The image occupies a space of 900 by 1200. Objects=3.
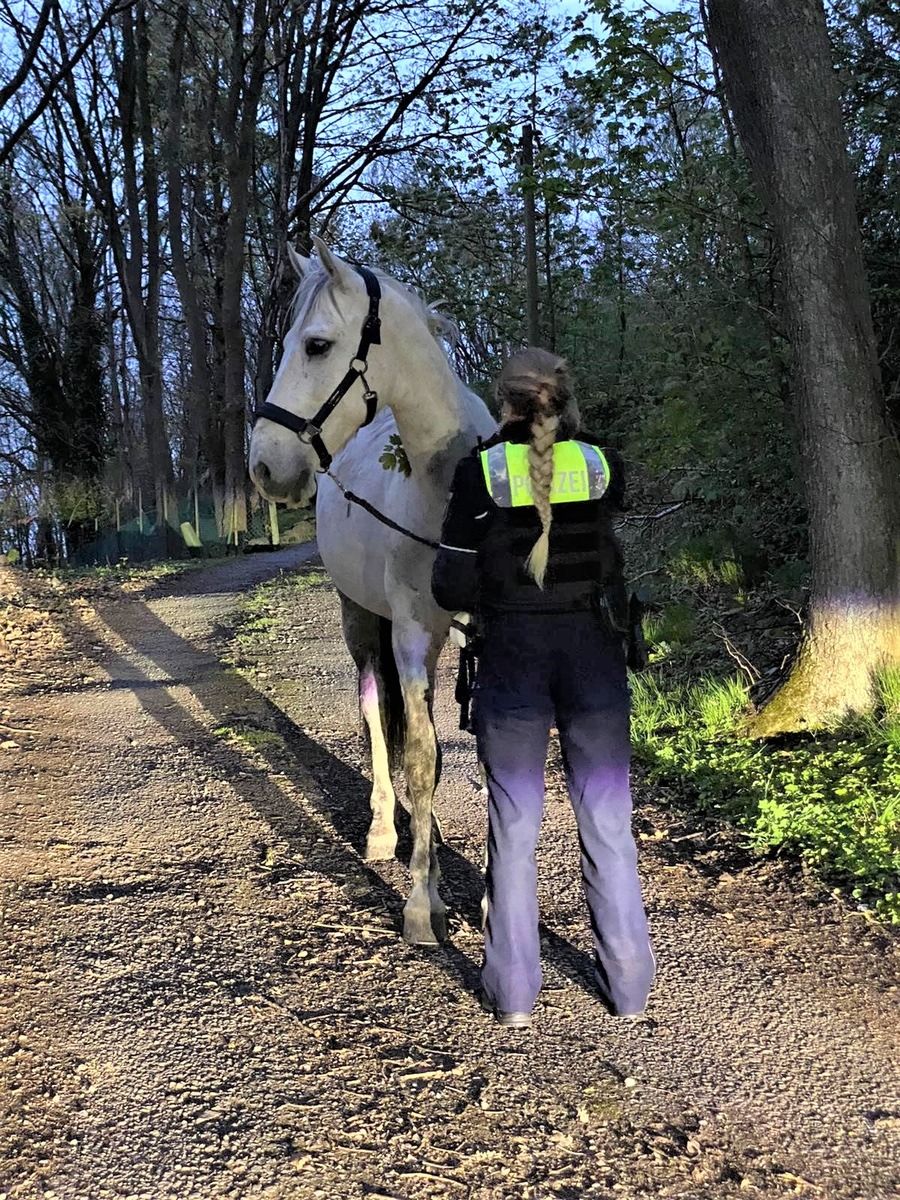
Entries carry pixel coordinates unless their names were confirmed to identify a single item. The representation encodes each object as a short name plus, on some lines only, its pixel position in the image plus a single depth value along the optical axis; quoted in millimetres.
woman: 2656
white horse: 3139
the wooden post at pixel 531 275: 14312
